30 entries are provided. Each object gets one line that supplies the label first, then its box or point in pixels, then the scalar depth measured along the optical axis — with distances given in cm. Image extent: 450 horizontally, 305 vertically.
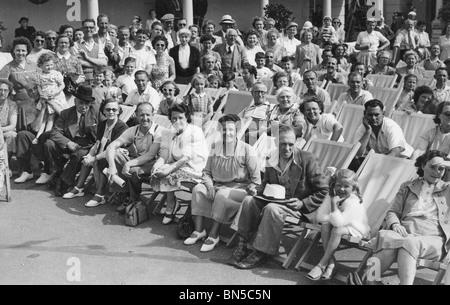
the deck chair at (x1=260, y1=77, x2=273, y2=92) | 926
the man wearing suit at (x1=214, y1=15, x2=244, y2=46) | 1094
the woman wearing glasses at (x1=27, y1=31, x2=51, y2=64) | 850
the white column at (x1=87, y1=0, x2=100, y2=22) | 1492
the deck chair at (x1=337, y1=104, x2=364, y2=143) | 747
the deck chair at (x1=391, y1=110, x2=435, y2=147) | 680
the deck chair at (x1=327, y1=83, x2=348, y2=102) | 896
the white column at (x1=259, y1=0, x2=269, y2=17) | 2016
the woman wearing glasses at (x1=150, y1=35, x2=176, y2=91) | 925
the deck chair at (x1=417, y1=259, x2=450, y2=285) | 416
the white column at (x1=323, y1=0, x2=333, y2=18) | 2305
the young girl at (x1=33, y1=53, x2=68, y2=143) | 780
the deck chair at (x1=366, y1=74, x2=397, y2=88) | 930
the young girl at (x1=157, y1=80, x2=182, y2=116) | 782
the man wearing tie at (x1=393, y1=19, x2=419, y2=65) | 1180
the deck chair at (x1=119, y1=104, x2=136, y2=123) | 775
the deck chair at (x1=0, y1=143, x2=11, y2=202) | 691
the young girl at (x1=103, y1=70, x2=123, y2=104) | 823
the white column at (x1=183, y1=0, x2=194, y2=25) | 1700
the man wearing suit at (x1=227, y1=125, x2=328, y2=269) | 500
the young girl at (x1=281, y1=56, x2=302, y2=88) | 950
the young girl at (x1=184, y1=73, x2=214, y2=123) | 801
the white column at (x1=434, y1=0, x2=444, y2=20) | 2748
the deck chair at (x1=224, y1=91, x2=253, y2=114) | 855
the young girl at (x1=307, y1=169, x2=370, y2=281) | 465
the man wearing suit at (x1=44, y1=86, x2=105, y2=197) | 717
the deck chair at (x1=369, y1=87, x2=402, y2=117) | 835
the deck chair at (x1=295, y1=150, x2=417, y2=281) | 498
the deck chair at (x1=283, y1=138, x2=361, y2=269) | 565
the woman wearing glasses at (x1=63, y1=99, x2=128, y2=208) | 682
